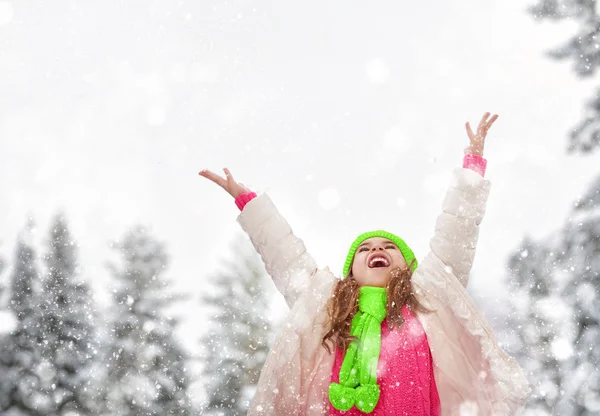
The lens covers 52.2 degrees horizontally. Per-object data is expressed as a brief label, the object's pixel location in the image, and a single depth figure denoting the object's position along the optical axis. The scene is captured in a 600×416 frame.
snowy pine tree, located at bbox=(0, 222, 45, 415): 13.50
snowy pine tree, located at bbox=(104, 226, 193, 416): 13.47
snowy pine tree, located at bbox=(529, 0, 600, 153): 6.12
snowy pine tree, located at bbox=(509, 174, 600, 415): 6.19
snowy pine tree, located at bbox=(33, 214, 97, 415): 13.49
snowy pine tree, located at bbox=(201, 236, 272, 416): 13.08
